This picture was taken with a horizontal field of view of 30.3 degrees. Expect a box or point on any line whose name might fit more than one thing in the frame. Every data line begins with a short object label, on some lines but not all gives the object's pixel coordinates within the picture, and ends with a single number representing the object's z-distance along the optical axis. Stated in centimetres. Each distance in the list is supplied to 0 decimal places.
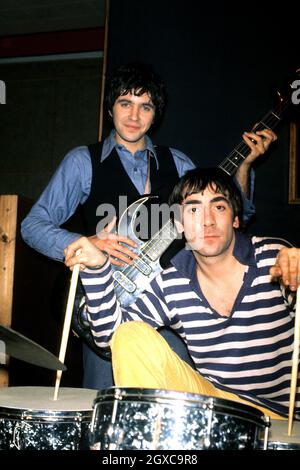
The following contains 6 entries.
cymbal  132
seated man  151
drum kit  111
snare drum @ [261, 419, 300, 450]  120
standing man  223
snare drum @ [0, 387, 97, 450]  138
